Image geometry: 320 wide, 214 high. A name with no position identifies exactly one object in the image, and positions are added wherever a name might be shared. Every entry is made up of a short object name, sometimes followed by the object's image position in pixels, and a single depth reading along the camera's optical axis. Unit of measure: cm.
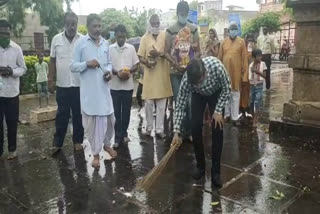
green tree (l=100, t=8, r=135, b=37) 2914
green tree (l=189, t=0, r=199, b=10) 5367
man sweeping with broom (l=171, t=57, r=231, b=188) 347
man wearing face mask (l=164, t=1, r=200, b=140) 520
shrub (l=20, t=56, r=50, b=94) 1077
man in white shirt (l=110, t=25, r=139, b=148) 503
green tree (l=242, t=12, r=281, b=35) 2614
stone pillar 514
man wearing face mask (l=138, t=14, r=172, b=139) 529
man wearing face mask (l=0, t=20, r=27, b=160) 451
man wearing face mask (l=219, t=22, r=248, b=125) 607
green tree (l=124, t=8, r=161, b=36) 3077
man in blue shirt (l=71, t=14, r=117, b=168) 428
